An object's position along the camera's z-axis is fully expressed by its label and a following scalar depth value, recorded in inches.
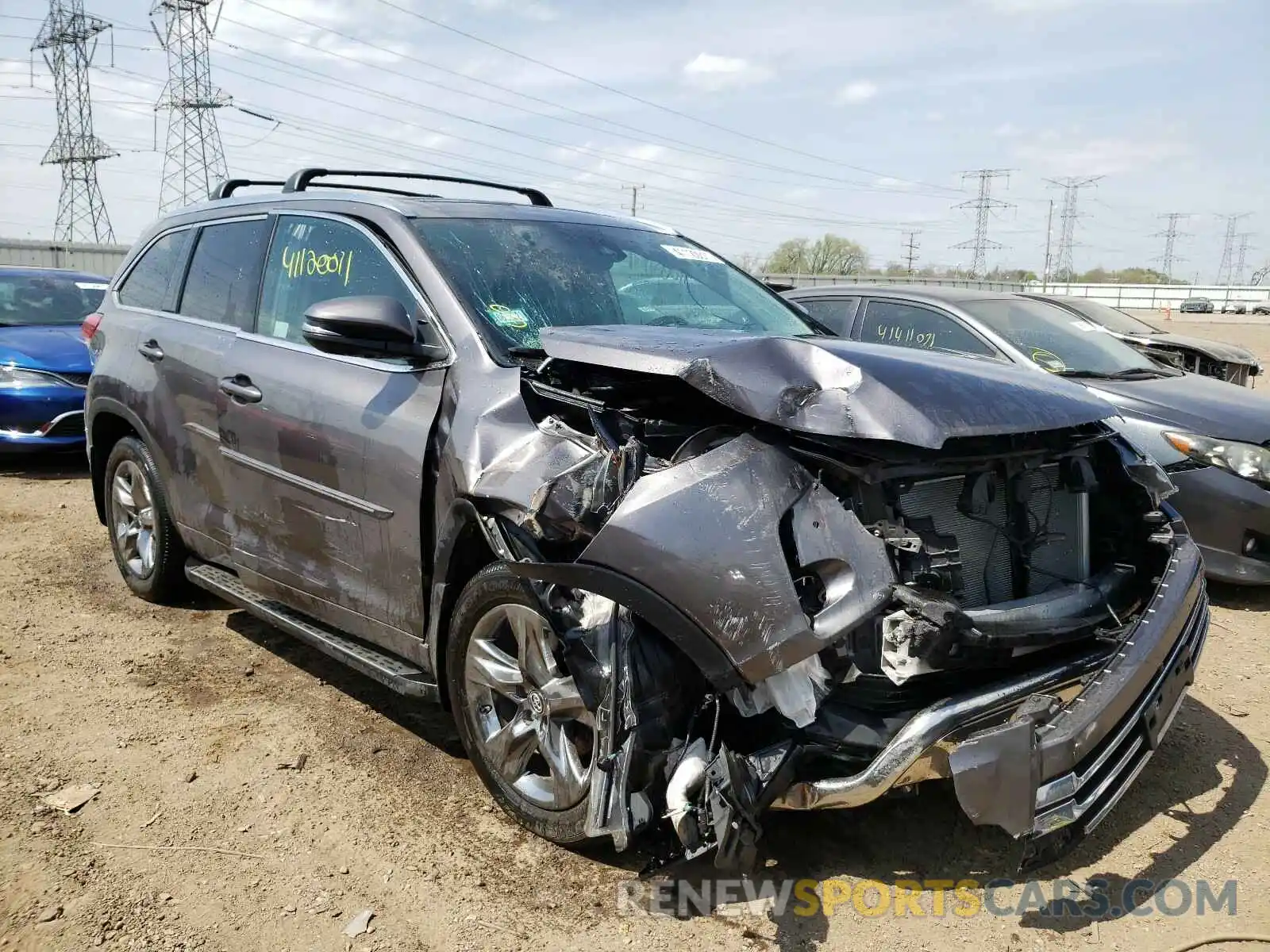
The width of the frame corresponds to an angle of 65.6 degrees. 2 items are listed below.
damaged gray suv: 93.3
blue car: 317.4
